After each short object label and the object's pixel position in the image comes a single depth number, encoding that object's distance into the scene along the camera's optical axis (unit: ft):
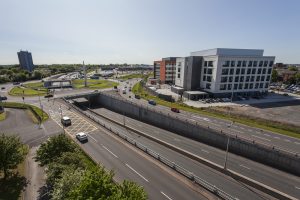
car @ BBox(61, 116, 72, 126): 183.51
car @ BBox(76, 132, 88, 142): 148.36
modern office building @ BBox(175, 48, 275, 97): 313.53
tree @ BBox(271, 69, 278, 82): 481.05
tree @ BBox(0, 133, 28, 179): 96.63
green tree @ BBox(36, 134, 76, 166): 101.30
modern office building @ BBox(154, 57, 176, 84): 468.34
